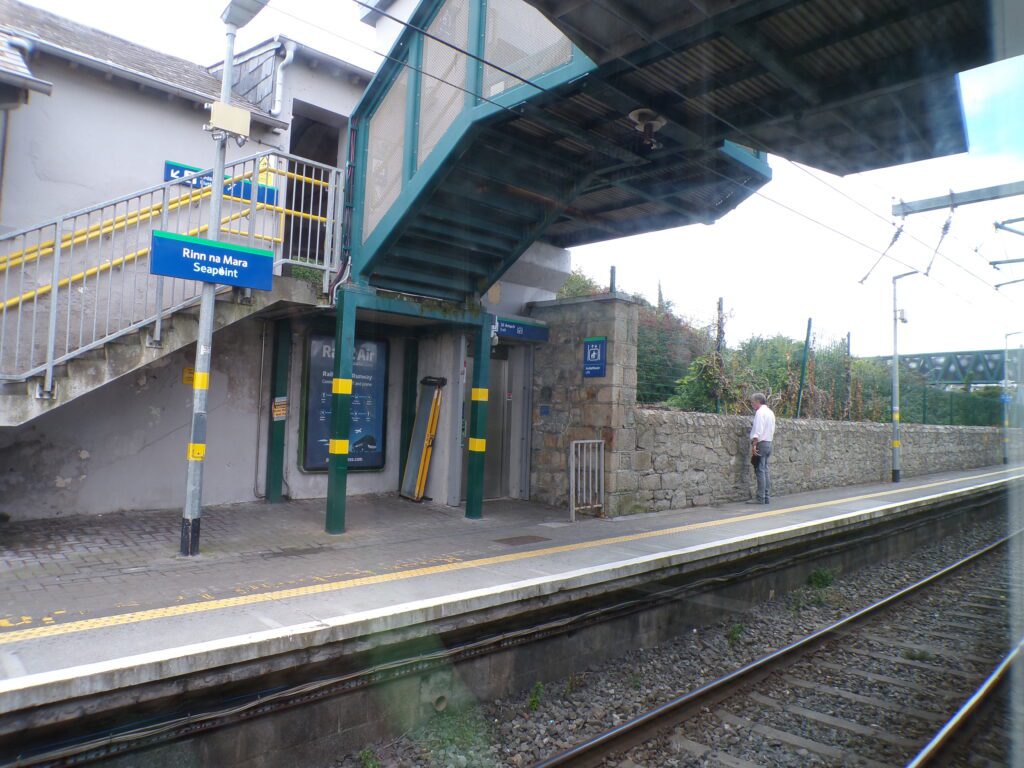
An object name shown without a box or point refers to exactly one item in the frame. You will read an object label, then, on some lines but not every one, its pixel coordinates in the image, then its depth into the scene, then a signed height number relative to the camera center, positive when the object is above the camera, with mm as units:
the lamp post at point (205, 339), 6246 +665
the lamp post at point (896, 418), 18188 +184
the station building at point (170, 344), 7090 +881
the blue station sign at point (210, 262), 6035 +1386
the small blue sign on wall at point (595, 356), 9938 +914
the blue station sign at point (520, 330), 10289 +1344
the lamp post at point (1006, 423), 25625 +183
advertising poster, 9328 +107
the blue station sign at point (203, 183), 8375 +2885
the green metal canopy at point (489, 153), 6617 +3009
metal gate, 9680 -839
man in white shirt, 11883 -331
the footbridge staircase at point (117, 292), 6078 +1223
